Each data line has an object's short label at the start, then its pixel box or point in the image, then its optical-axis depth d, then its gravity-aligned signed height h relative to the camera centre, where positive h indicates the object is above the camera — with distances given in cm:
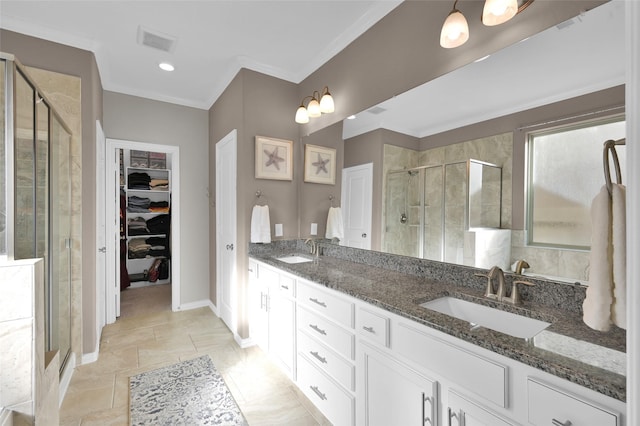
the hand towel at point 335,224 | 247 -11
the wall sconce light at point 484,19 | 123 +88
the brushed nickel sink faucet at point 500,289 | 129 -36
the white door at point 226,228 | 291 -18
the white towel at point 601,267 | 81 -16
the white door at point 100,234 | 267 -24
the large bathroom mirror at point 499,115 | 114 +52
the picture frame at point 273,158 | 276 +53
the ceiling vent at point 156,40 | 232 +147
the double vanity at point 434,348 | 80 -51
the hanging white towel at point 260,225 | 264 -12
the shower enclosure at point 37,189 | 120 +12
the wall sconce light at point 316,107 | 236 +91
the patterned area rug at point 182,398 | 178 -130
